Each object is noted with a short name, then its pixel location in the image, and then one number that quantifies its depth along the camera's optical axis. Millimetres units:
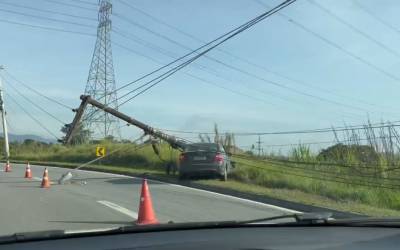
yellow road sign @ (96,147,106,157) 37694
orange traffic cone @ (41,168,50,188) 21642
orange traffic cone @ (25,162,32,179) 26884
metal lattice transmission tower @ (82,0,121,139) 38025
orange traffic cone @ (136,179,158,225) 12047
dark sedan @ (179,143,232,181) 23562
